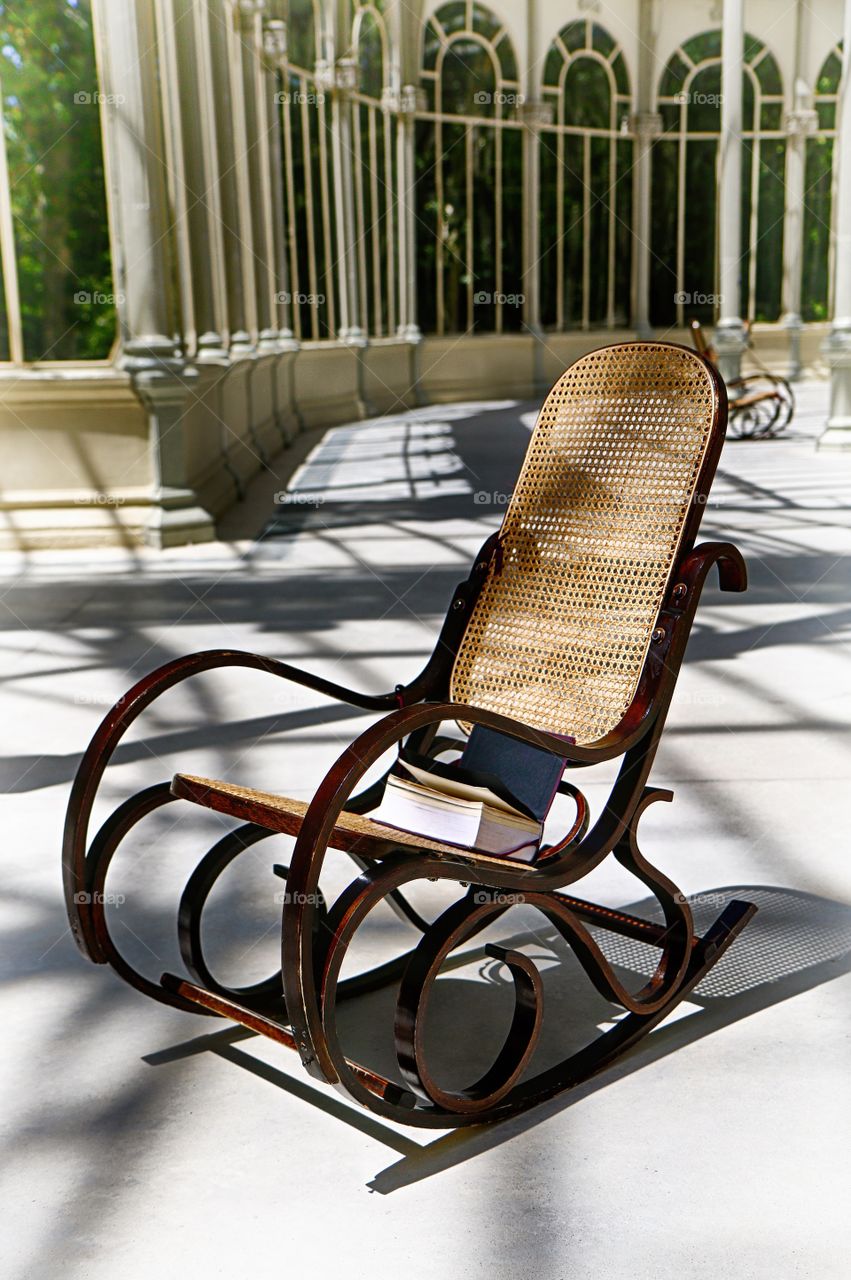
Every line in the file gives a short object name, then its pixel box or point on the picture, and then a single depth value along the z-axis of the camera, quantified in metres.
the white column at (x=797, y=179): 21.09
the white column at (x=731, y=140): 13.31
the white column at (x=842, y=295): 10.15
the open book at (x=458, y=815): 2.22
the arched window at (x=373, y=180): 15.88
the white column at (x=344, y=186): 14.72
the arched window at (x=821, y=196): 21.53
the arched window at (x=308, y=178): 13.78
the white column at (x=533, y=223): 18.78
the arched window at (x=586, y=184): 19.56
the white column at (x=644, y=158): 20.56
